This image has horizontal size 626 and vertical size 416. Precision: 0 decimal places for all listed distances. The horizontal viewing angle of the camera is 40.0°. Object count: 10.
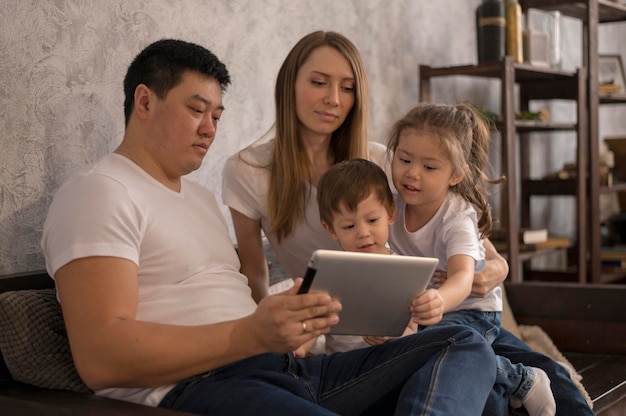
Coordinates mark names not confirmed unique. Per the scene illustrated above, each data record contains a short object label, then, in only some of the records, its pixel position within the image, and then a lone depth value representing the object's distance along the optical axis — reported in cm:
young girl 206
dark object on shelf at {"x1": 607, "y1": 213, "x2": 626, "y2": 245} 491
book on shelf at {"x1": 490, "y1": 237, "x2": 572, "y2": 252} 404
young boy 204
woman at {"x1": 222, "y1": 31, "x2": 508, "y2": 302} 237
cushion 182
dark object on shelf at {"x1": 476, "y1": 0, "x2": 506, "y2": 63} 378
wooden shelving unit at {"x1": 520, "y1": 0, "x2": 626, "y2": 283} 432
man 163
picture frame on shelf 503
